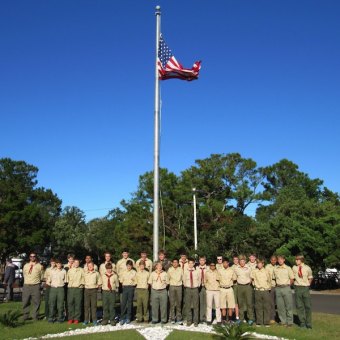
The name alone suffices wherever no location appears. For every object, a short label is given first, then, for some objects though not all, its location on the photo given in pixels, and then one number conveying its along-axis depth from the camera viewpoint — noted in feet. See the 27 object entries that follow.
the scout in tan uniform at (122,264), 42.34
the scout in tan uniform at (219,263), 40.63
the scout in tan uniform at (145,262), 41.68
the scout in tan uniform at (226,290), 39.91
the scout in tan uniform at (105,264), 41.27
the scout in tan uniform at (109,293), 40.11
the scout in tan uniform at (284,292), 39.06
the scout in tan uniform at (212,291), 39.99
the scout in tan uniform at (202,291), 41.03
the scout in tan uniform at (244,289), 40.32
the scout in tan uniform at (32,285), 42.29
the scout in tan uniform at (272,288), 40.40
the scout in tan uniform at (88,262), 41.71
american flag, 48.67
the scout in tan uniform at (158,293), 39.86
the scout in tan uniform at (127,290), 40.50
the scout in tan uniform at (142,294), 40.50
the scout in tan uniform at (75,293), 40.91
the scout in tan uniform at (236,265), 41.32
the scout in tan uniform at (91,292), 40.73
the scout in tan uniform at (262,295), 39.88
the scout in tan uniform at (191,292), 39.52
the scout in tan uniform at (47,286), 42.55
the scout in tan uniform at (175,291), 40.50
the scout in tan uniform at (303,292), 38.09
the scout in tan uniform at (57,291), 41.27
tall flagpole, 46.24
